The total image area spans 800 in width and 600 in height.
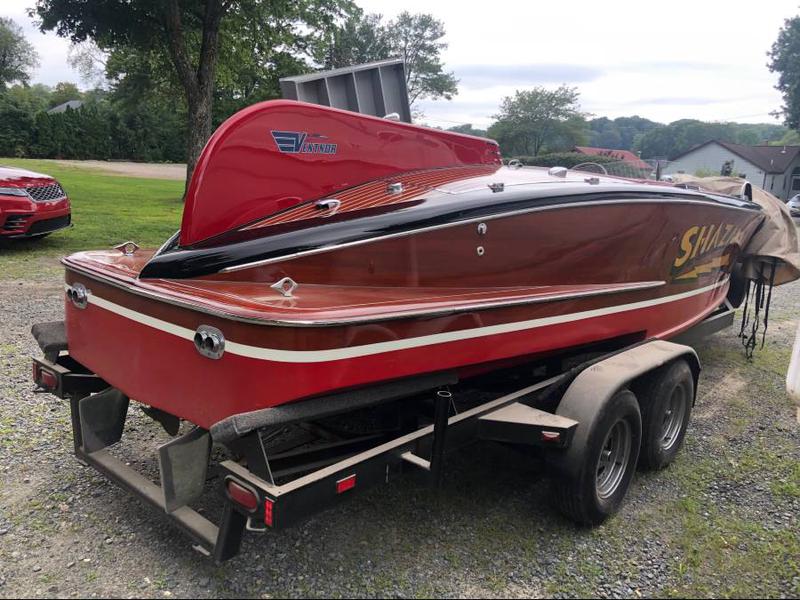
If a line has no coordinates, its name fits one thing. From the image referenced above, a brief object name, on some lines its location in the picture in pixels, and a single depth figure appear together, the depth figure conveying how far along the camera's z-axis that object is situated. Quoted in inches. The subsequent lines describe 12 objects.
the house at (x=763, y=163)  1759.4
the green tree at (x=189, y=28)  554.3
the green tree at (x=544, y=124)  2472.9
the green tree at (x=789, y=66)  1771.7
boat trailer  93.4
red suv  356.2
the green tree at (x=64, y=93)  2743.6
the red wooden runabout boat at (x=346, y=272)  95.8
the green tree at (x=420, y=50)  2065.7
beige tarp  229.3
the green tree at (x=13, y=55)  2642.7
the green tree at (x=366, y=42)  1918.1
